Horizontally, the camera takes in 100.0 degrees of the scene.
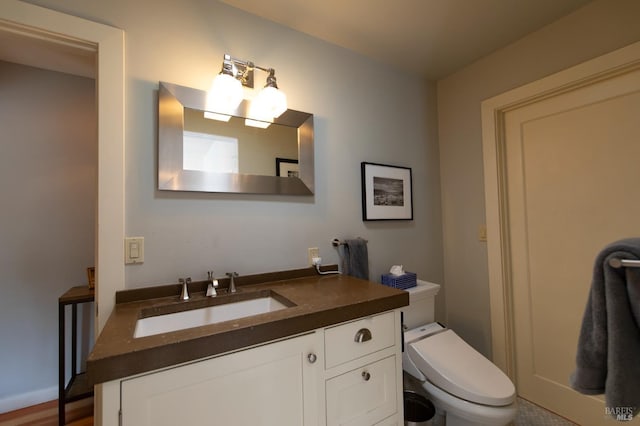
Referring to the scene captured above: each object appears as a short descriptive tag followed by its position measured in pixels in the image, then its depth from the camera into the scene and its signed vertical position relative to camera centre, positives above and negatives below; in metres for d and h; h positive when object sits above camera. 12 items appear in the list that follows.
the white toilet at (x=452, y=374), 1.16 -0.76
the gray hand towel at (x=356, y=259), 1.62 -0.24
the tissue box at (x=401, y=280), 1.65 -0.39
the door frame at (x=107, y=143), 1.06 +0.34
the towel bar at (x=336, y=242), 1.64 -0.14
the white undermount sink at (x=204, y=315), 1.02 -0.39
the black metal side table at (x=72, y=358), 1.42 -0.75
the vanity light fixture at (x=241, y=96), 1.25 +0.62
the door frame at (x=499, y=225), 1.78 -0.06
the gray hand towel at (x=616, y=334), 0.55 -0.26
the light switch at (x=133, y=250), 1.12 -0.10
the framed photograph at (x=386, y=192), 1.77 +0.18
